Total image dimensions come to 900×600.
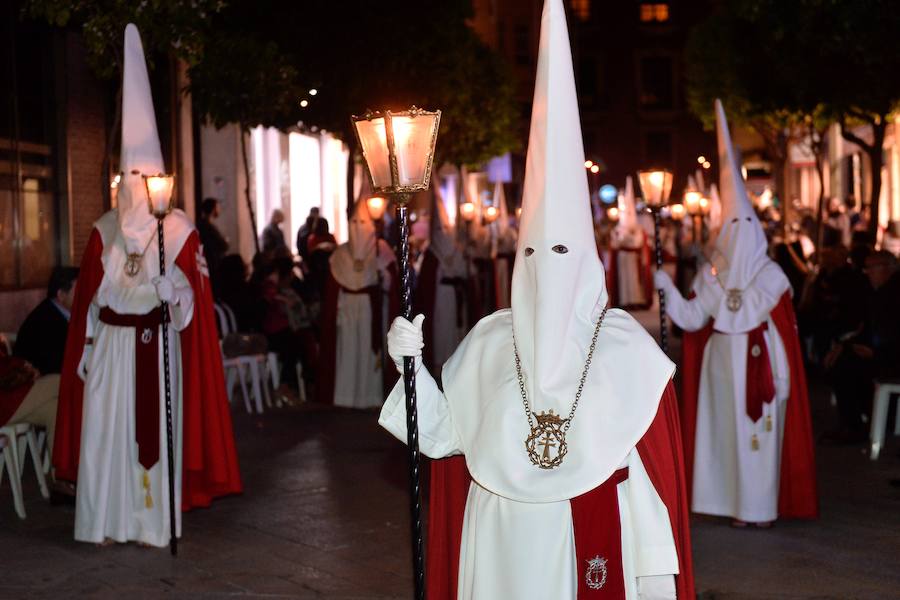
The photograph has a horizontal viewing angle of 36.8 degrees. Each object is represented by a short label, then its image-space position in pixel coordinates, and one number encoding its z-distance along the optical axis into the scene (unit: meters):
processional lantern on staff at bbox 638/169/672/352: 8.79
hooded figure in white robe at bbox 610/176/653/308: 31.42
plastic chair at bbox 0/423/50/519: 9.12
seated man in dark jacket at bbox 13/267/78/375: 10.52
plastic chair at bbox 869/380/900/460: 11.09
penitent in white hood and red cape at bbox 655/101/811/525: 8.84
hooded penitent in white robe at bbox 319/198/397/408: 15.27
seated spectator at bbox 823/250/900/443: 11.56
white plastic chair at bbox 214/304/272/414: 14.01
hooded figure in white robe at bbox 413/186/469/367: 17.39
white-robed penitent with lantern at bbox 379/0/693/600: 4.68
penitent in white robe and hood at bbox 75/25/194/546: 8.33
